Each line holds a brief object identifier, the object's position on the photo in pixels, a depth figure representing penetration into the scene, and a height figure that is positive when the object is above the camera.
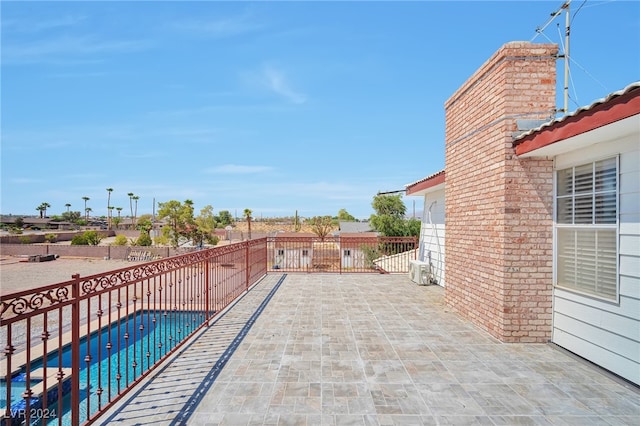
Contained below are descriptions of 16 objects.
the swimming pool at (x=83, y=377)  3.36 -2.71
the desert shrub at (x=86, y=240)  28.03 -2.34
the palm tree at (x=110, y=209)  62.82 +1.36
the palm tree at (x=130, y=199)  58.69 +3.51
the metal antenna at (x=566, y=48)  4.32 +2.53
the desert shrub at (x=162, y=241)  27.42 -2.32
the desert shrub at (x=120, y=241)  26.30 -2.25
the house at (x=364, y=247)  9.45 -1.54
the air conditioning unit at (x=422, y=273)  8.00 -1.51
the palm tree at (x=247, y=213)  38.72 +0.46
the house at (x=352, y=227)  37.75 -1.26
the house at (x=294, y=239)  9.77 -0.74
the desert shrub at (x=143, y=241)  26.47 -2.28
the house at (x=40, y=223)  59.31 -1.68
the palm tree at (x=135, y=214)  61.27 +0.39
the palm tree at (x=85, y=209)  71.31 +1.57
